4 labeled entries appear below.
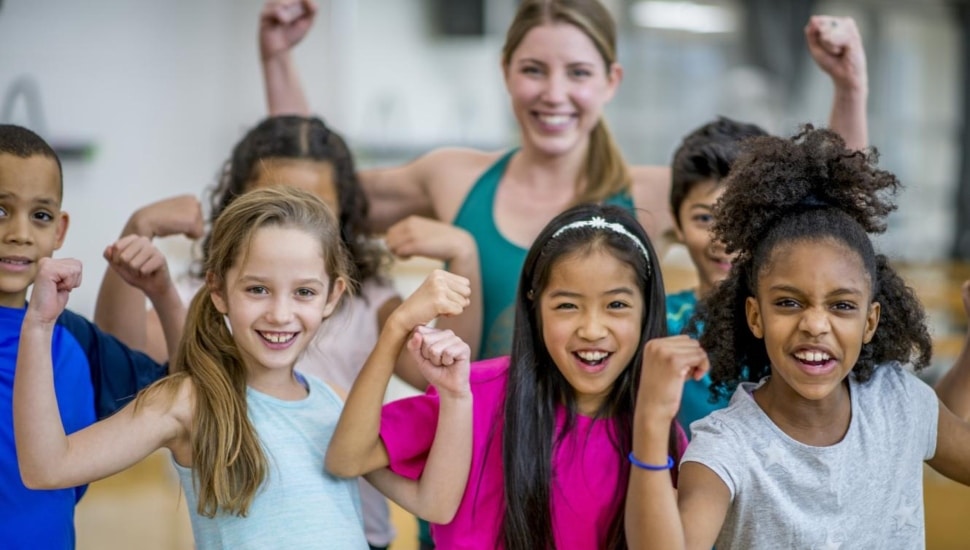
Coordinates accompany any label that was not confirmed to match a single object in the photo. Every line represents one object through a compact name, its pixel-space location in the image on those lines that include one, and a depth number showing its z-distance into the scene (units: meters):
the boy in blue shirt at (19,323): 2.13
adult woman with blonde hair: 2.50
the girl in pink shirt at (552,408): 2.12
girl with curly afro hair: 2.04
